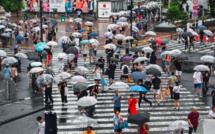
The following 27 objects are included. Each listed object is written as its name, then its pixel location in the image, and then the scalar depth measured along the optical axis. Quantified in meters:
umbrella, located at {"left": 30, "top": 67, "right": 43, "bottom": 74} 24.09
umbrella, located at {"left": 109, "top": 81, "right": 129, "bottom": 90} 20.50
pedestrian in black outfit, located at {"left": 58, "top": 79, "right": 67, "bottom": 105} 22.00
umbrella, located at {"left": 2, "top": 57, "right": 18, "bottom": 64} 26.03
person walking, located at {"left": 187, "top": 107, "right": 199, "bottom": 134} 16.82
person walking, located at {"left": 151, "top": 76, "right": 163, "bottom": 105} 22.41
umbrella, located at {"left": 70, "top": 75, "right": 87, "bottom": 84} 22.11
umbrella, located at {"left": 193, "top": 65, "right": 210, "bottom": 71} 23.45
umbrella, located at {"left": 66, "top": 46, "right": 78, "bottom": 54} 28.94
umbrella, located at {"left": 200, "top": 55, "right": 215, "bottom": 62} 25.42
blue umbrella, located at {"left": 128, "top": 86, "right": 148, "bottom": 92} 20.19
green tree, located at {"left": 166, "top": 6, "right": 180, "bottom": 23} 48.19
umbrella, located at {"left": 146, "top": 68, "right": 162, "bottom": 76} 22.53
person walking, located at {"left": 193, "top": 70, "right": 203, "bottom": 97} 23.40
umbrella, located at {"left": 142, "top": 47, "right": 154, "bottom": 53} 28.93
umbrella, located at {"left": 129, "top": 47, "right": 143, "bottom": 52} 28.78
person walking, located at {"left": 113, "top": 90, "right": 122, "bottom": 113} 19.66
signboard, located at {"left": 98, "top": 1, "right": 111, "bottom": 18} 65.06
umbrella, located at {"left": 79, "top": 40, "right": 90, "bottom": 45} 31.95
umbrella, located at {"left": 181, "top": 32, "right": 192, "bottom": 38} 34.60
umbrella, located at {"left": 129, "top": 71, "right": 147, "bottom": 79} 22.28
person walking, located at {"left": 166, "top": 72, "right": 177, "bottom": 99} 22.80
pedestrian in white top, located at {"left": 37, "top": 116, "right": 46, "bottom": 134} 15.90
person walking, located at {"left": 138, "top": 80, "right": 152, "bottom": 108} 21.53
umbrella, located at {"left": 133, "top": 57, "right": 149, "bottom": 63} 26.01
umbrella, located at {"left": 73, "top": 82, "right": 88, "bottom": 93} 20.41
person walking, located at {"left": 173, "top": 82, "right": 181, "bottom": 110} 21.23
